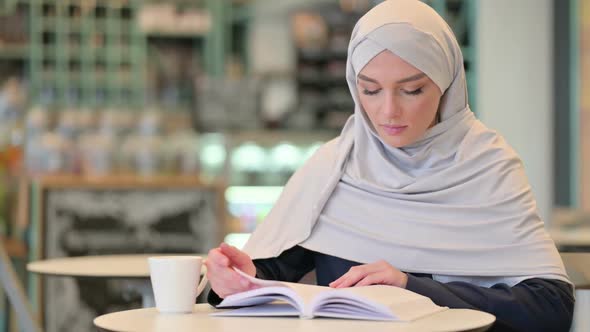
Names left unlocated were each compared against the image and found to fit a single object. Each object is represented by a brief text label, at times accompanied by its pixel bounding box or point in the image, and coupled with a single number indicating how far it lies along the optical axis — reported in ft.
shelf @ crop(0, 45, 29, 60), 31.77
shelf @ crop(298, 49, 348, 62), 30.81
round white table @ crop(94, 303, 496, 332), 4.56
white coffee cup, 5.26
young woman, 5.69
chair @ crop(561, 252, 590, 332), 7.11
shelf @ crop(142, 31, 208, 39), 32.96
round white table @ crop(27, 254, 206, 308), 8.21
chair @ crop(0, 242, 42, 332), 9.02
